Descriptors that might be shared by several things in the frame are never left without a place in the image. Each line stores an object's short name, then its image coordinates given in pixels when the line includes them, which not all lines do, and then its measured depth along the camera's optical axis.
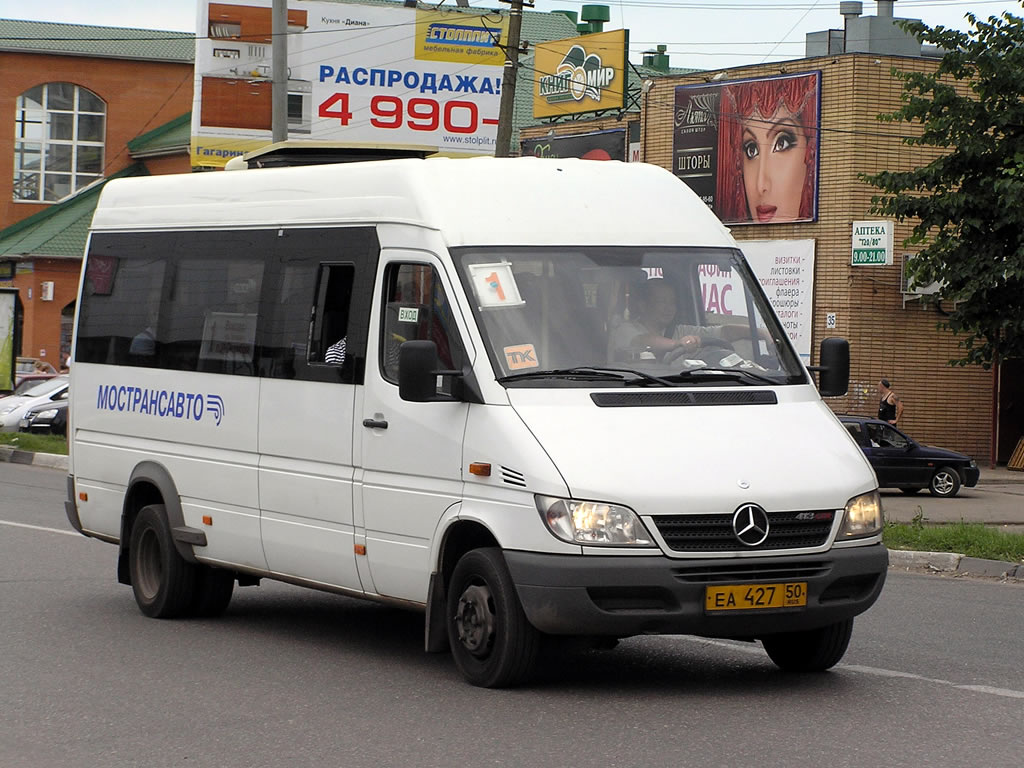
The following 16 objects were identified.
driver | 8.46
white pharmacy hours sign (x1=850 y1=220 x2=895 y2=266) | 31.23
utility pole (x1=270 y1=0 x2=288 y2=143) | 28.39
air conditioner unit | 32.06
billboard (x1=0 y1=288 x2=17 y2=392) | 36.72
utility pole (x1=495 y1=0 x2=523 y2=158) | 26.94
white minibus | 7.65
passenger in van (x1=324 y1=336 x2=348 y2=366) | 9.16
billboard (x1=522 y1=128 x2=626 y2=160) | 37.38
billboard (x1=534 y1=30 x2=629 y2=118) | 38.81
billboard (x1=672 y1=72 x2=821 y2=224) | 32.78
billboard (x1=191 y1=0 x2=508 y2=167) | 40.12
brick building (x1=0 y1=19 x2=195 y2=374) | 57.00
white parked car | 35.31
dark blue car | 26.53
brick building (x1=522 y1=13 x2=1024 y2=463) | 32.03
